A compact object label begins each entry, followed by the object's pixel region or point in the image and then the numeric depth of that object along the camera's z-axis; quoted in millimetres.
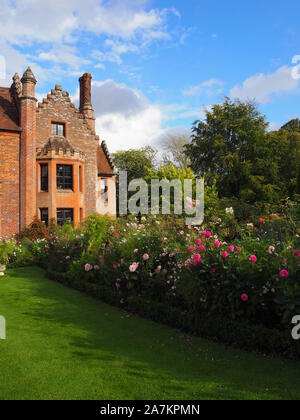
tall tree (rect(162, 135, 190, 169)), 45406
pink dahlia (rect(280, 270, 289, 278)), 5219
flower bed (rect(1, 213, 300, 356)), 5633
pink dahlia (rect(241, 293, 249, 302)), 5820
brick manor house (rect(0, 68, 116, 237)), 21500
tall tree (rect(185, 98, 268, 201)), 30859
